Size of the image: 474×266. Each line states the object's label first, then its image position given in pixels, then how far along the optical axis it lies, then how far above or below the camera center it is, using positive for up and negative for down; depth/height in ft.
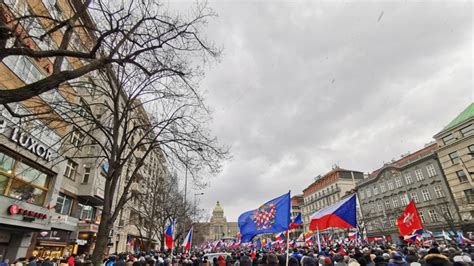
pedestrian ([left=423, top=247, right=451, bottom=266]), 19.89 -1.73
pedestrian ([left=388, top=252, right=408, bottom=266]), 22.90 -1.90
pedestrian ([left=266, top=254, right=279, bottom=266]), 30.66 -1.74
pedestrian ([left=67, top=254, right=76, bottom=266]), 49.37 -1.20
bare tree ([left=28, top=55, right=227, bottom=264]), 31.99 +13.89
